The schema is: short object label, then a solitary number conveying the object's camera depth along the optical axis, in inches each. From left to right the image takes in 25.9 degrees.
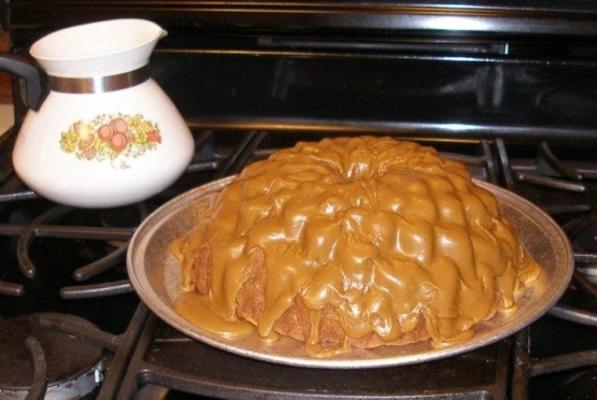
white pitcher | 43.1
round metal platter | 34.9
